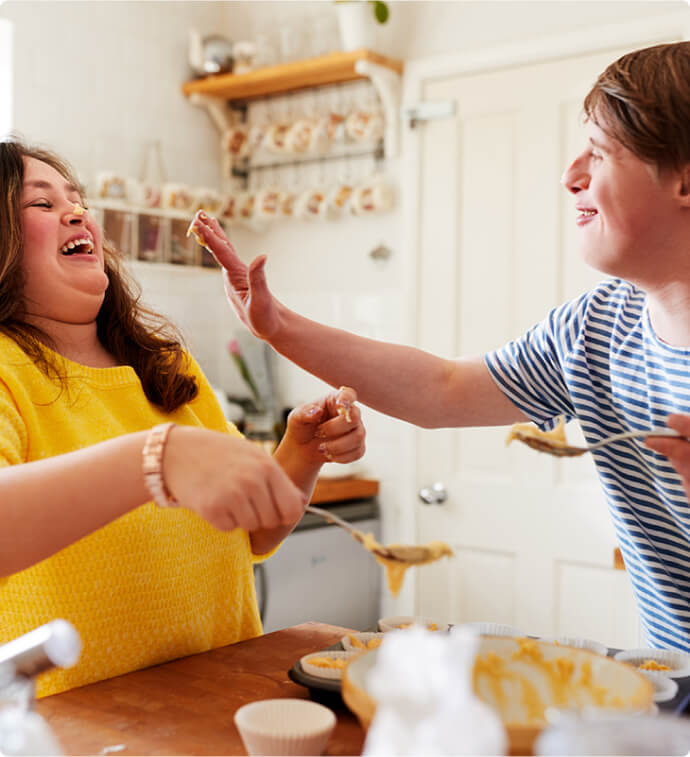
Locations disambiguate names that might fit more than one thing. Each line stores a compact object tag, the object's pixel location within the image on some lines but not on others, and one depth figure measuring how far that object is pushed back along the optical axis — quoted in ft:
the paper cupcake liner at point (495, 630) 3.82
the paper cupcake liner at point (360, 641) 3.66
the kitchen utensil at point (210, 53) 11.60
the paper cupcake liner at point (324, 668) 3.34
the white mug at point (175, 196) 11.06
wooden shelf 10.37
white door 9.36
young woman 2.99
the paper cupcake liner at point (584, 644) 3.66
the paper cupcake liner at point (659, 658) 3.58
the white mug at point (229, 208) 11.90
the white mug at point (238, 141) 11.90
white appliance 9.69
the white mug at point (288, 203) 11.46
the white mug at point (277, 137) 11.34
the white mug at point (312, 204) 11.17
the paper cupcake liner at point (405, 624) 3.88
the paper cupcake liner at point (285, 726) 2.69
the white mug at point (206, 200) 11.37
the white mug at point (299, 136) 11.14
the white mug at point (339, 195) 11.01
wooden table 2.99
